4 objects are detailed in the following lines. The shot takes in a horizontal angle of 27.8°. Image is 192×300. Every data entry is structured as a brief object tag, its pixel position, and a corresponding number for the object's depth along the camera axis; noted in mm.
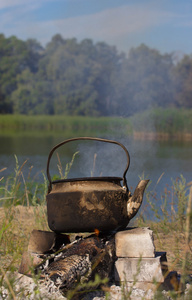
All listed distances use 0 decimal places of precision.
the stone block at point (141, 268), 2352
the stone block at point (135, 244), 2414
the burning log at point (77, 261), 2160
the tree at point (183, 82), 34719
